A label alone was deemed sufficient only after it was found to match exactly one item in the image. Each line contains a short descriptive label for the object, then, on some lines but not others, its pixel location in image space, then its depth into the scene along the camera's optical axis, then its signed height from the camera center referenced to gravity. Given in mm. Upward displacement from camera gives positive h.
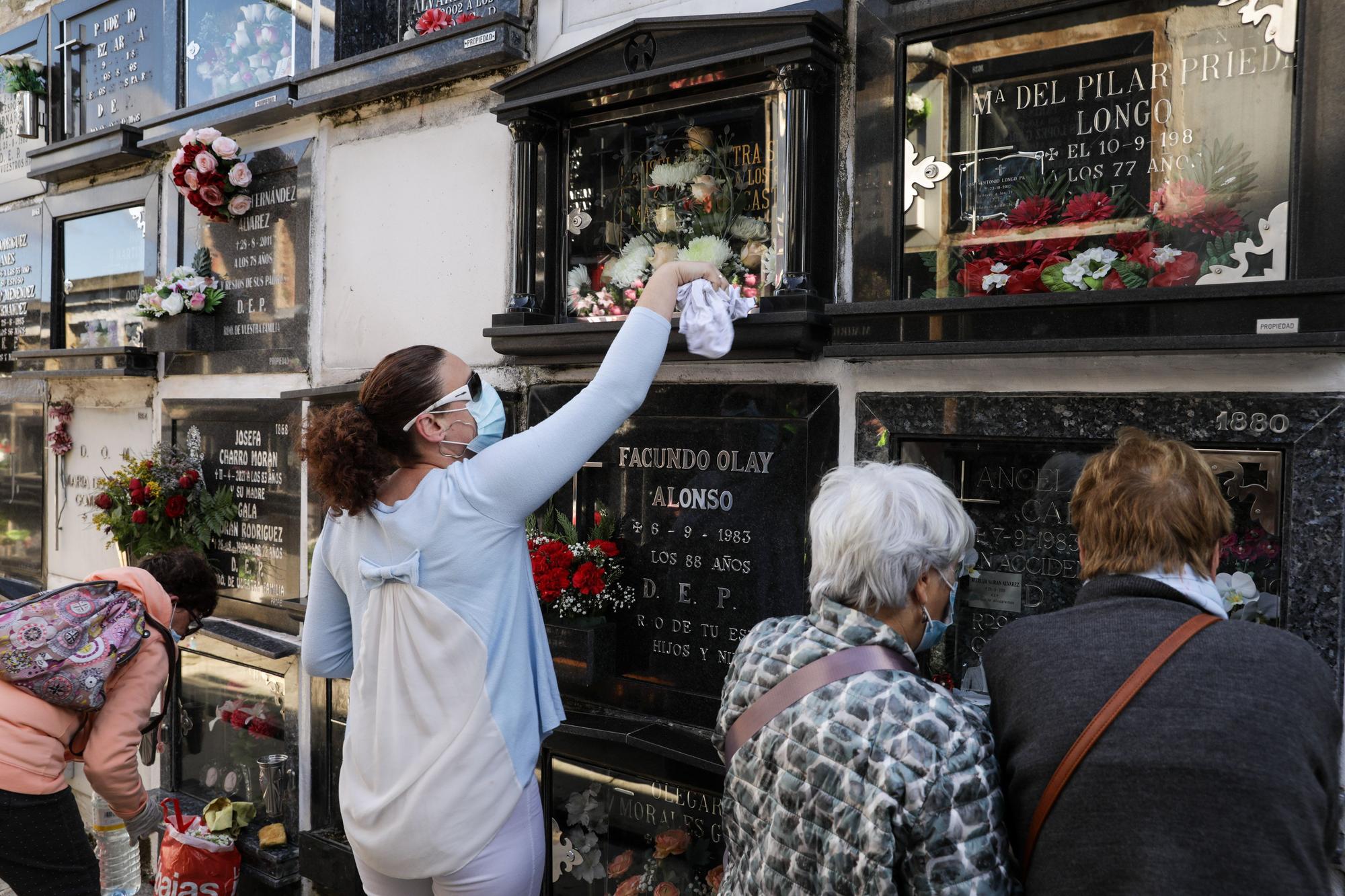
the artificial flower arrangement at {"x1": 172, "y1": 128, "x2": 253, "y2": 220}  4898 +1114
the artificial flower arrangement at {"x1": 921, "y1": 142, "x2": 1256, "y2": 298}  2436 +440
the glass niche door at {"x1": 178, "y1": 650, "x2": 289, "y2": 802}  4941 -1625
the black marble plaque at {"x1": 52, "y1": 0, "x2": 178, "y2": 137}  5672 +1987
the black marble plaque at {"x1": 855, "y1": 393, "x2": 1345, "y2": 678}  2324 -163
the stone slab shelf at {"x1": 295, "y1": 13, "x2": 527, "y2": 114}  3842 +1382
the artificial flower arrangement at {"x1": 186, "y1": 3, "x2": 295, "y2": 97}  4953 +1791
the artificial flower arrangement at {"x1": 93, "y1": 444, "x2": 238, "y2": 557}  5094 -535
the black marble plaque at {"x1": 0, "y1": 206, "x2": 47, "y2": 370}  6484 +780
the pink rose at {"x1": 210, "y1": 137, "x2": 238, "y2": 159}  4893 +1234
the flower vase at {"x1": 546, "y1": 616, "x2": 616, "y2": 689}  3410 -822
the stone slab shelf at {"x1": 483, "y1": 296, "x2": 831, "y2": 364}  2967 +227
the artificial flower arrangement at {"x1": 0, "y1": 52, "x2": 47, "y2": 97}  6398 +2061
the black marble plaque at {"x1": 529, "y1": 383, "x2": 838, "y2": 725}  3180 -368
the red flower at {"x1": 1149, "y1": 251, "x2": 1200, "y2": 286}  2471 +347
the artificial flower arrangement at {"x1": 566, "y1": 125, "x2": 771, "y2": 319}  3205 +592
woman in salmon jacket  3127 -1159
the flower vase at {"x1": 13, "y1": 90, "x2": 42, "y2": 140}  6422 +1816
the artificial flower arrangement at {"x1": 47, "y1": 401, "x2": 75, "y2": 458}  6203 -184
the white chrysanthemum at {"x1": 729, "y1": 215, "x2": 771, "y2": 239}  3197 +569
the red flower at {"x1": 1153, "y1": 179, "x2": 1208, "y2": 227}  2471 +519
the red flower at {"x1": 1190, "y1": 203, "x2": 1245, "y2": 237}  2418 +462
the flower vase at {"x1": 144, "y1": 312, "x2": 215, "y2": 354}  5094 +350
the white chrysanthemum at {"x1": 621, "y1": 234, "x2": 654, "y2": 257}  3393 +543
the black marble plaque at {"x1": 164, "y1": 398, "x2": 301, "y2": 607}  4855 -410
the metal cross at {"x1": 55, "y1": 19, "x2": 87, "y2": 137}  6293 +2133
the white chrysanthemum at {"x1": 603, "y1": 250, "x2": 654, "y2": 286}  3391 +467
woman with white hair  1541 -513
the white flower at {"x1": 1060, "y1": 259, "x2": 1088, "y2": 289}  2574 +351
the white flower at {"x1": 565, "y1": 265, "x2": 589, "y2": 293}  3627 +457
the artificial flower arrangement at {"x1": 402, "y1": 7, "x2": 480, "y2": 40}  4160 +1588
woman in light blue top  2141 -434
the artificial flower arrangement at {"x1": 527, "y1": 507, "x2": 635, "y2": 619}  3396 -562
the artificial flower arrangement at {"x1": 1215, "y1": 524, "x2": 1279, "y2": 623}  2402 -401
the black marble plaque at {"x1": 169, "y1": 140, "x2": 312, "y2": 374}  4816 +654
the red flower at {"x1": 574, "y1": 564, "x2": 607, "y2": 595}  3383 -578
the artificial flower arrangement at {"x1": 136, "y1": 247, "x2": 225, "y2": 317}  5059 +545
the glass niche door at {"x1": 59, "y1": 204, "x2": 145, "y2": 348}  5801 +742
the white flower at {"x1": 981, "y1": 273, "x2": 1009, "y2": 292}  2707 +347
